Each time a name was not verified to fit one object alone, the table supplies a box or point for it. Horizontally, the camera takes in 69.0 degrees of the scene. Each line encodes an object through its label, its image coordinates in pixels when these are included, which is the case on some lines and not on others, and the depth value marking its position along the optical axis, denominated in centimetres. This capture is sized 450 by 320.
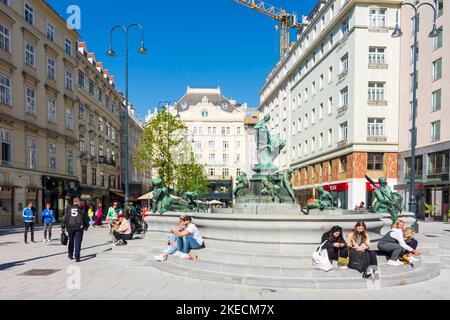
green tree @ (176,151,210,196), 3547
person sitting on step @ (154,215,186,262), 816
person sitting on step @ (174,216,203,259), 809
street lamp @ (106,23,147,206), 1961
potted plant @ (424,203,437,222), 2709
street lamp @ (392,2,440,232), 1653
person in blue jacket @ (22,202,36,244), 1321
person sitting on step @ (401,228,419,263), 823
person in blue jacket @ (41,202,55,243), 1330
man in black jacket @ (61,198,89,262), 893
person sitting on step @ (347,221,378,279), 668
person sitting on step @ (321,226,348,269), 688
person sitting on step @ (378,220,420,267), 736
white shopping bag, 672
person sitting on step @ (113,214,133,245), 1041
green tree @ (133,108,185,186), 3159
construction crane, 7475
